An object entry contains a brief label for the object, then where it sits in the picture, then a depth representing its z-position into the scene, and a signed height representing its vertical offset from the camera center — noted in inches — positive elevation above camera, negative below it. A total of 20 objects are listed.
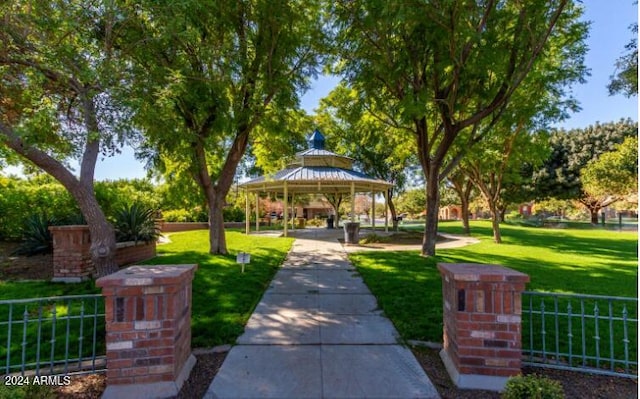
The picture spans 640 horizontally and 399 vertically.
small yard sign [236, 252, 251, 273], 259.6 -42.7
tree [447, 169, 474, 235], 741.6 +34.2
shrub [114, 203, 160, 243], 327.9 -20.1
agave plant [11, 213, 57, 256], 309.1 -30.7
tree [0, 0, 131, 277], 204.2 +93.0
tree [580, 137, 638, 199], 885.2 +100.5
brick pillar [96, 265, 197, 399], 108.1 -45.0
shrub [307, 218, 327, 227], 1093.0 -57.7
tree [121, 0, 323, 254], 241.0 +128.6
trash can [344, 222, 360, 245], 514.9 -43.4
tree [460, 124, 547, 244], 480.4 +79.9
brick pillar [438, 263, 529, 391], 114.9 -44.4
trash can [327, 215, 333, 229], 905.5 -47.4
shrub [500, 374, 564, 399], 97.0 -57.5
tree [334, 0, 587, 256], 258.1 +145.4
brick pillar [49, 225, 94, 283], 248.4 -37.4
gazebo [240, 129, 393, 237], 596.4 +54.3
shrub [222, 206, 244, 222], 916.6 -23.0
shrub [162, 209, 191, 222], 811.7 -23.9
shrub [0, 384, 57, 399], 89.4 -57.5
